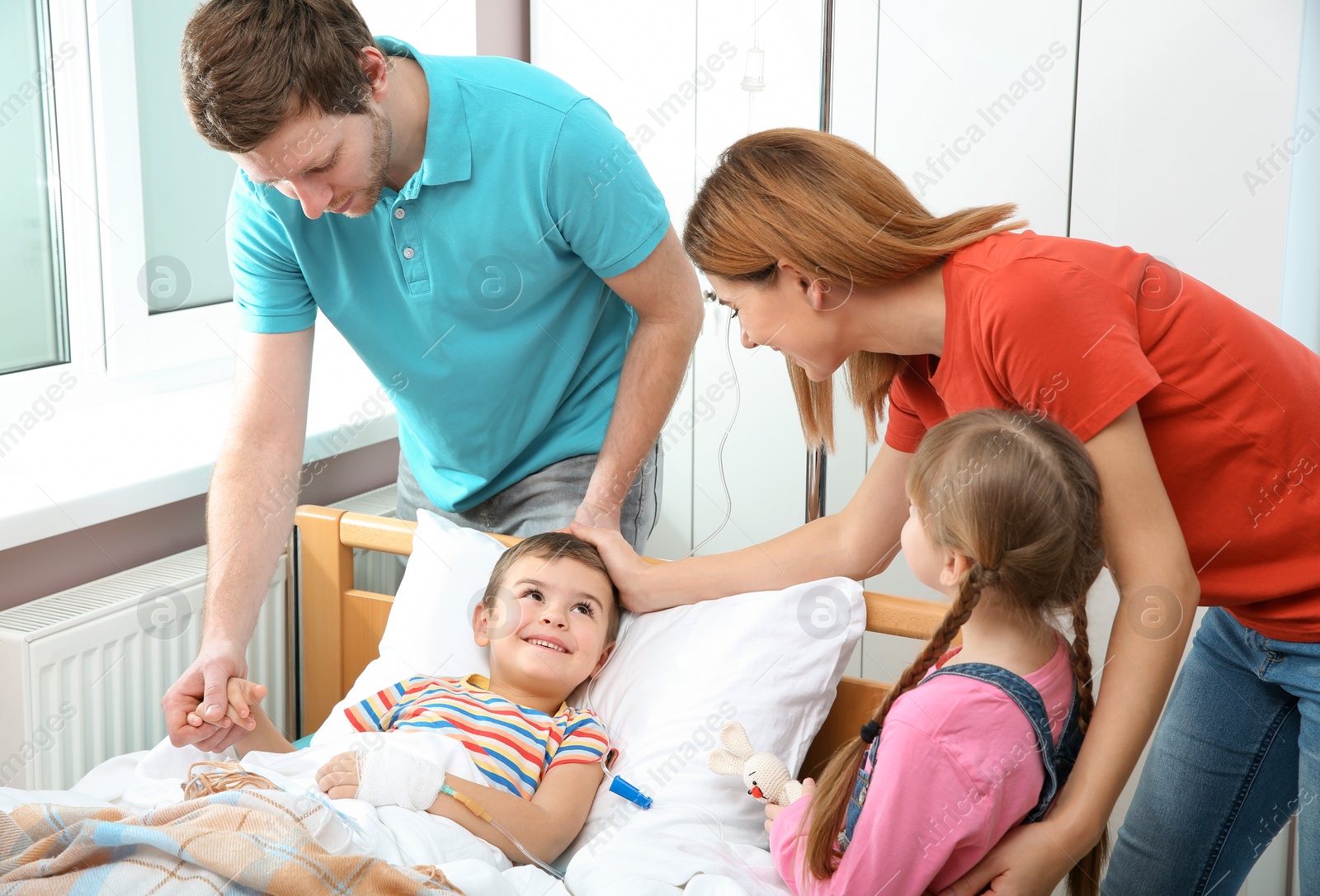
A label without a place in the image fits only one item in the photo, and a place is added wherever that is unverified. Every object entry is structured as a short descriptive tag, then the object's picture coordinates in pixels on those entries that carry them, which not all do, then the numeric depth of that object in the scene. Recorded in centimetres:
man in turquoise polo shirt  142
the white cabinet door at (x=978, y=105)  197
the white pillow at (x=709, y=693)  131
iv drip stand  169
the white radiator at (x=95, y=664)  150
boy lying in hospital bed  123
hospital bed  113
